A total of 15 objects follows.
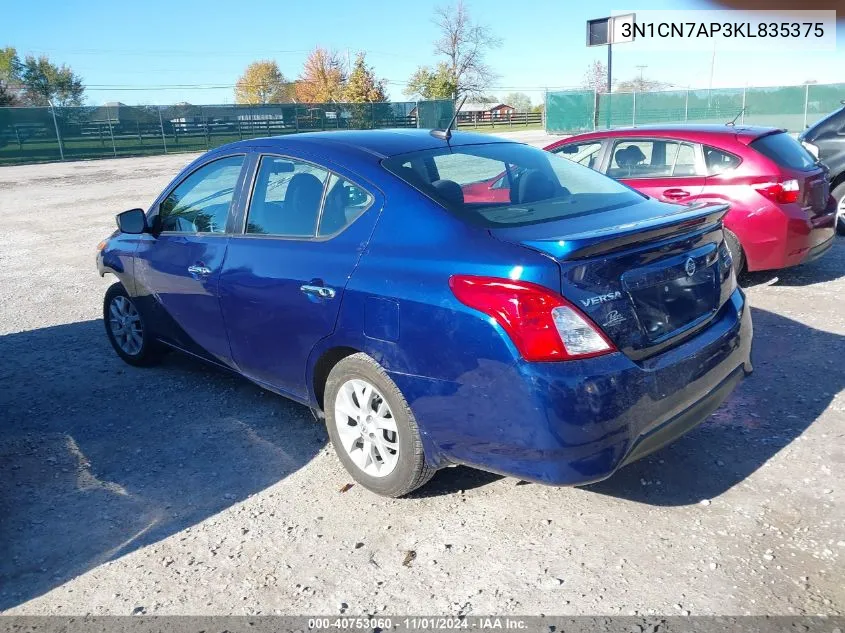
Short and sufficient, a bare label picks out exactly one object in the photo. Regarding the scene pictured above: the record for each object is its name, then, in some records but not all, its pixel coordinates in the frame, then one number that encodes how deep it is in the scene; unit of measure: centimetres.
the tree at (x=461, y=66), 6184
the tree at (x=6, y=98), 5357
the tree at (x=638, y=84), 6881
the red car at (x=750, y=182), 616
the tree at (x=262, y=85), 8019
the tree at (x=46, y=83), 7138
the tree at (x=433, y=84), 5769
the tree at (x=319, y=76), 6725
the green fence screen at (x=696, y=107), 3017
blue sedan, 264
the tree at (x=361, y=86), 5181
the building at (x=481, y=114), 5456
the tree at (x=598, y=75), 7450
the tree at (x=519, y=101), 7671
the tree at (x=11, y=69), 7062
